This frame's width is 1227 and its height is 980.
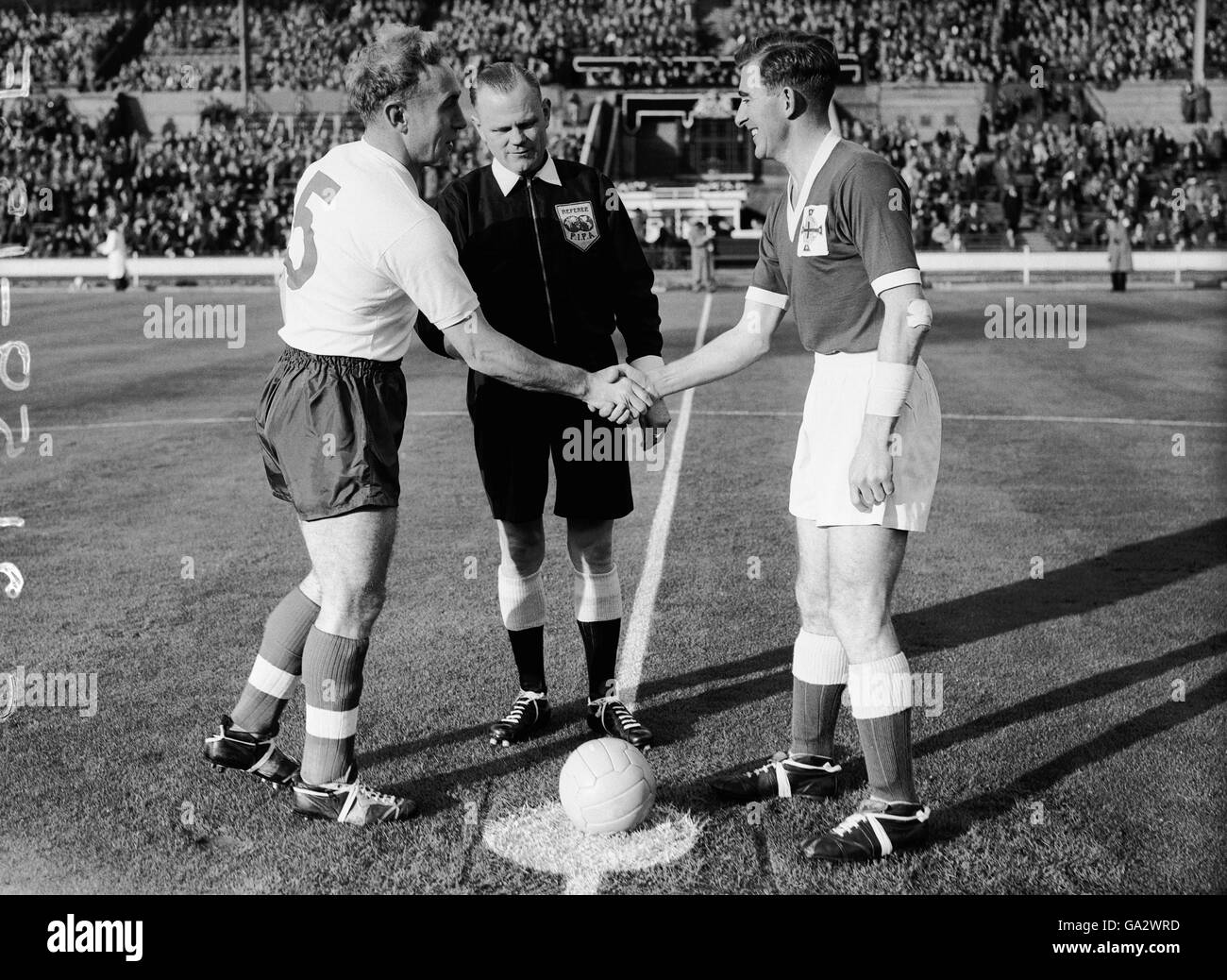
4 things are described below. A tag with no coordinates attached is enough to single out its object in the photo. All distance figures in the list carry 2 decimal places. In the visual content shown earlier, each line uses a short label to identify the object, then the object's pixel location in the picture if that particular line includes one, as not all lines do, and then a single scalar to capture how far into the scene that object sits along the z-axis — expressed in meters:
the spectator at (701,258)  31.66
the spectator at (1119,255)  29.09
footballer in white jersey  4.15
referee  5.22
